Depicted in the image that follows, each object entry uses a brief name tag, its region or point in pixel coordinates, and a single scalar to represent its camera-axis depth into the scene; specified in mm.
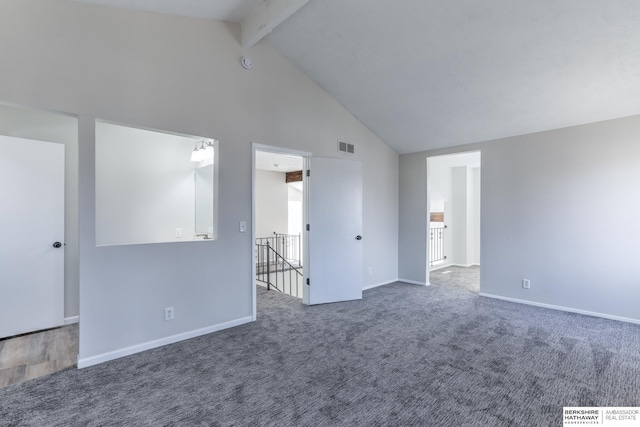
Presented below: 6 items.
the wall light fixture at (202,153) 4362
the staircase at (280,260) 6575
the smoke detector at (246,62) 3582
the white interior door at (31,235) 3143
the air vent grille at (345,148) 4754
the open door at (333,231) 4297
